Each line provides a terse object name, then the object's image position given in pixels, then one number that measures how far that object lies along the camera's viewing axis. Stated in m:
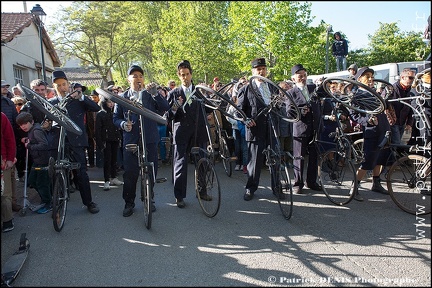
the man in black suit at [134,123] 4.59
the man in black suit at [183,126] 4.72
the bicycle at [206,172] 4.48
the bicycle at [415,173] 4.11
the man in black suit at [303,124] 5.21
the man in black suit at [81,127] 4.73
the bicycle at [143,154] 3.84
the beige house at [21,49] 13.10
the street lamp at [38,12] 8.85
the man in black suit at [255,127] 4.96
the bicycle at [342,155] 4.69
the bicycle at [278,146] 4.37
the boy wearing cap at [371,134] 4.96
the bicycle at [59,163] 4.04
